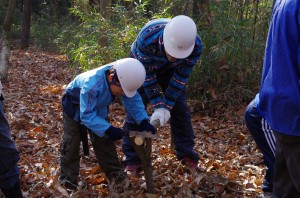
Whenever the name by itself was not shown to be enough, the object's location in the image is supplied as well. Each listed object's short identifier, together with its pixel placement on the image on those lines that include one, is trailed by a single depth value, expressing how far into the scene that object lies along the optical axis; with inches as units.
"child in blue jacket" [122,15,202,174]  132.9
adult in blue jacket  76.8
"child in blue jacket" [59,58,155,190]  124.7
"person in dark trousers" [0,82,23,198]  113.7
